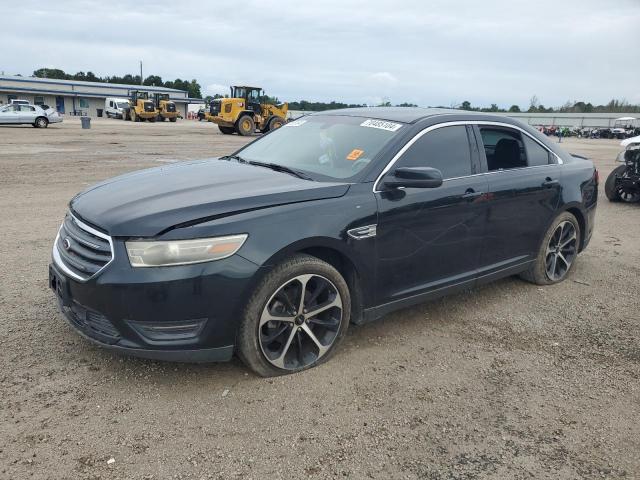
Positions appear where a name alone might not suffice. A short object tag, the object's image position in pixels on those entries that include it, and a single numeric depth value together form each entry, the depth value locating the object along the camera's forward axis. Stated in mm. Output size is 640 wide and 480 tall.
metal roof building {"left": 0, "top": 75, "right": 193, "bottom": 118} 66062
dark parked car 2852
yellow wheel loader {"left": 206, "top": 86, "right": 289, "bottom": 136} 29297
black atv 9766
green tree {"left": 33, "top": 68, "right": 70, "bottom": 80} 108688
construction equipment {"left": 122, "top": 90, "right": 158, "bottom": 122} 44250
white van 55188
